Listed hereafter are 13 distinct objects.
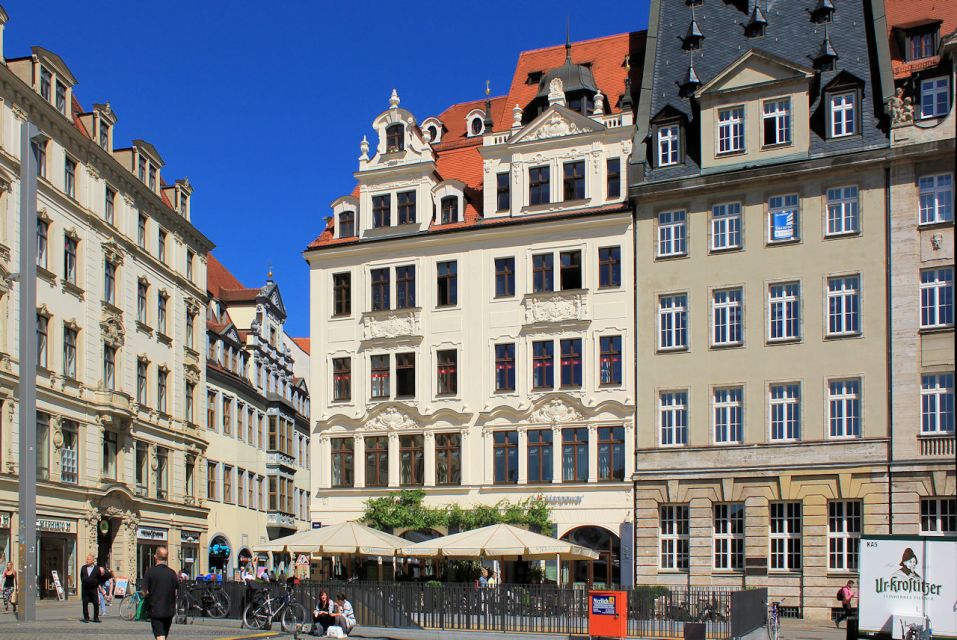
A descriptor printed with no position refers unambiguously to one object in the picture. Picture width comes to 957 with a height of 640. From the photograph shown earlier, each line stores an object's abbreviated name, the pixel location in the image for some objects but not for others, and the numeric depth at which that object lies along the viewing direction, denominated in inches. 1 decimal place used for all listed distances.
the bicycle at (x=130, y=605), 1375.5
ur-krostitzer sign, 868.6
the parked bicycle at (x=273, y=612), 1220.5
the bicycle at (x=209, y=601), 1352.1
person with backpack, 1402.6
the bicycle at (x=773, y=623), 1185.5
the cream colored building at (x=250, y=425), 2603.3
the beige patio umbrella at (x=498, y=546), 1412.4
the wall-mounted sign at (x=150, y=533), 2186.3
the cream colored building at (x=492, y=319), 1743.4
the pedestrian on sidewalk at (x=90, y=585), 1262.3
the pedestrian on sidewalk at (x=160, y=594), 732.7
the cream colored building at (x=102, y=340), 1845.5
